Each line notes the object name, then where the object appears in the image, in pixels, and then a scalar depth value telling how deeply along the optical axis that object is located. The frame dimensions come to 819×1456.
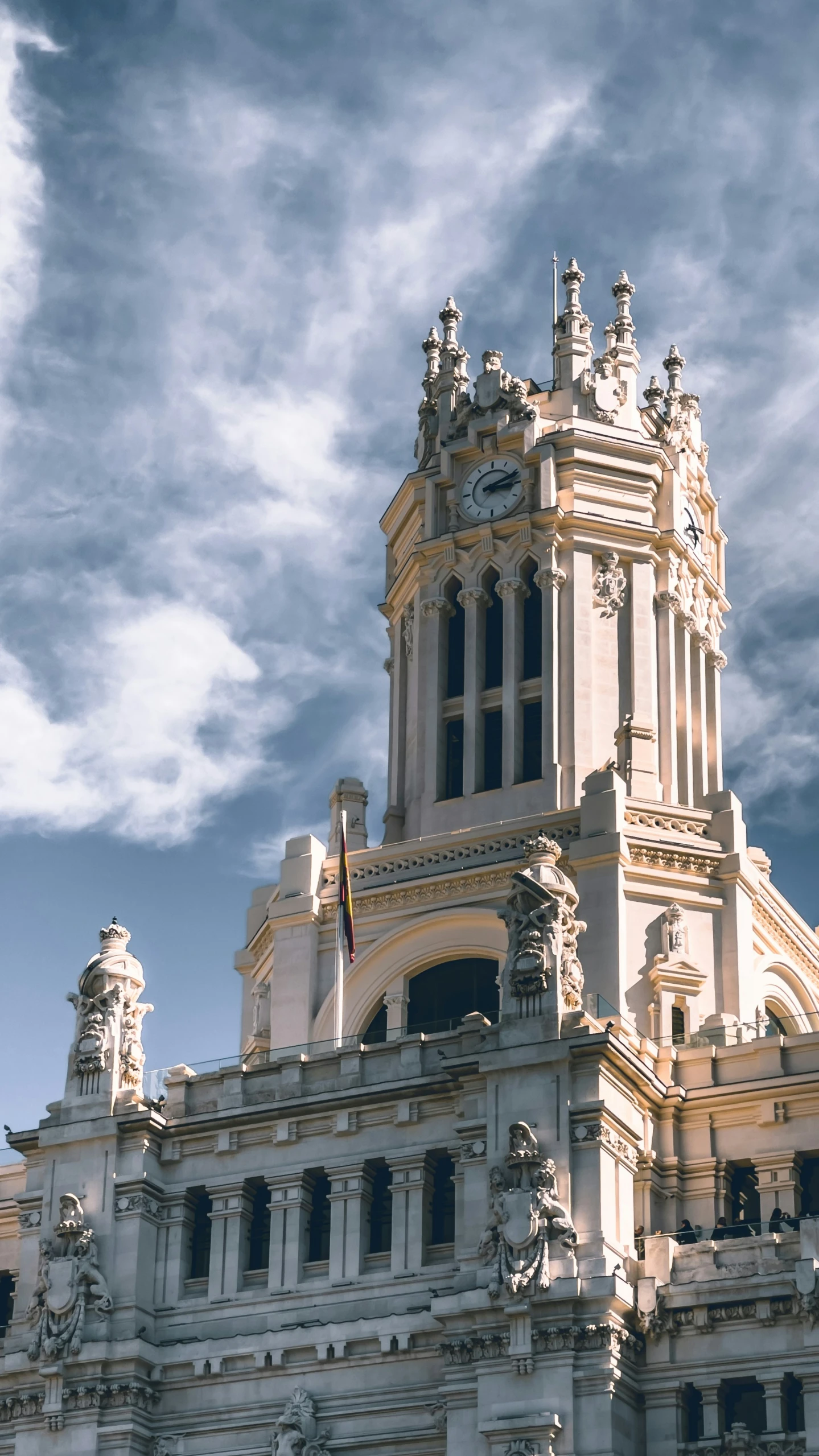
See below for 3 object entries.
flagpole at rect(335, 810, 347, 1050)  85.06
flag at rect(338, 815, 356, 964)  85.38
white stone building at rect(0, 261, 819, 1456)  71.31
